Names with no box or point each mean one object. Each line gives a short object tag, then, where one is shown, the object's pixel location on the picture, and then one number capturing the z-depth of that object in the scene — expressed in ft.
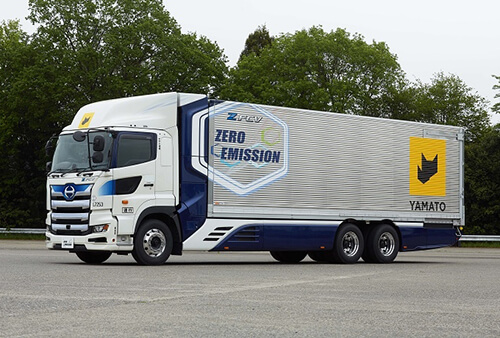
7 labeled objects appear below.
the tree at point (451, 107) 202.08
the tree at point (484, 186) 147.84
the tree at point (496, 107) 158.51
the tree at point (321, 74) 174.09
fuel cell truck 59.93
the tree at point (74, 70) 152.05
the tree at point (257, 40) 248.32
